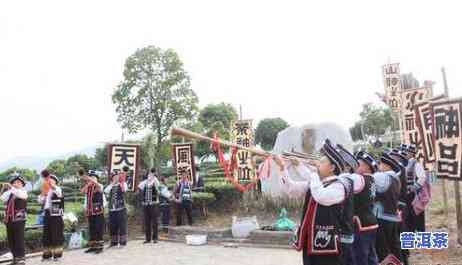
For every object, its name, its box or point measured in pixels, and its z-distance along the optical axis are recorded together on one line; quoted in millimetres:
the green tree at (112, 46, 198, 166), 27000
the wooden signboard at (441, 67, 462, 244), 8336
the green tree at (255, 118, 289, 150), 46281
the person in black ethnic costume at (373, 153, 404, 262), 6070
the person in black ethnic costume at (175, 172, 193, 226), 12477
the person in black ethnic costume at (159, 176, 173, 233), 12109
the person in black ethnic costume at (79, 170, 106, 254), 9805
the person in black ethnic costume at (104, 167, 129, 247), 10407
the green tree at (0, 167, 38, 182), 27719
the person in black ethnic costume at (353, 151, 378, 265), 5598
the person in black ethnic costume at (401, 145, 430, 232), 7965
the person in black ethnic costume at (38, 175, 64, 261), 8984
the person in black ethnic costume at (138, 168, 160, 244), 11078
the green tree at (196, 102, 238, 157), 36438
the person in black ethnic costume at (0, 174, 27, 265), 8625
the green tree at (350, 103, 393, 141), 39344
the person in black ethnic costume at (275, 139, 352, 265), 4492
